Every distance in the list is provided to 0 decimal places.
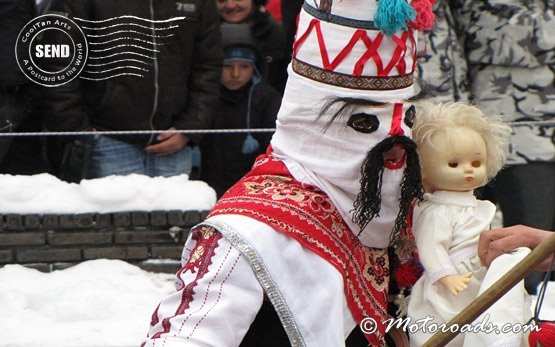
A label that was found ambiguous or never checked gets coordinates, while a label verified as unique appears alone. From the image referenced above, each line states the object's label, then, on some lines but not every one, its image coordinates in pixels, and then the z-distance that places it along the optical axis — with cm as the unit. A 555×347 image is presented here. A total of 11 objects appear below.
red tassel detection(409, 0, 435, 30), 580
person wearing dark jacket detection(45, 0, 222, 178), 877
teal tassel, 561
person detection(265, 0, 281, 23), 941
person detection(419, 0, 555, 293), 893
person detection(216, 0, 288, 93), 922
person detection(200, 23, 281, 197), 911
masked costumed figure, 553
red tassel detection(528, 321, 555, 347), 545
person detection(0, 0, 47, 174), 858
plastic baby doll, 590
